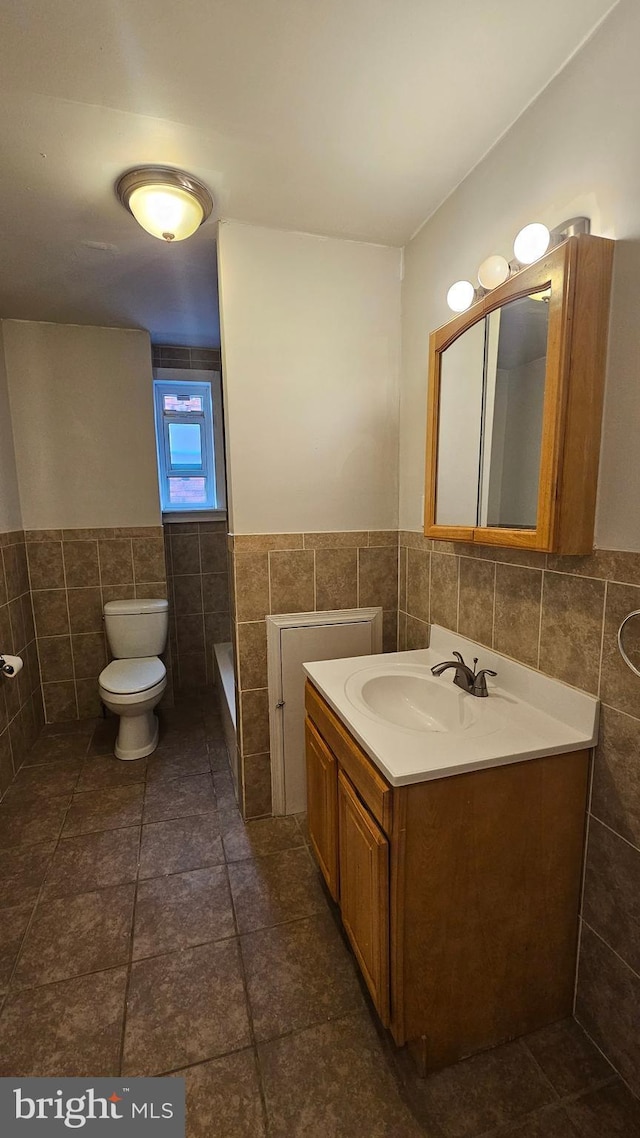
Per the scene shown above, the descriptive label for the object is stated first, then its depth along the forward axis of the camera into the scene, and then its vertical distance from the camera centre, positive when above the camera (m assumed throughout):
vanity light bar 1.04 +0.59
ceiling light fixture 1.41 +0.95
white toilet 2.39 -0.96
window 3.22 +0.38
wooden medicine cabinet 1.00 +0.23
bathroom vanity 1.01 -0.85
